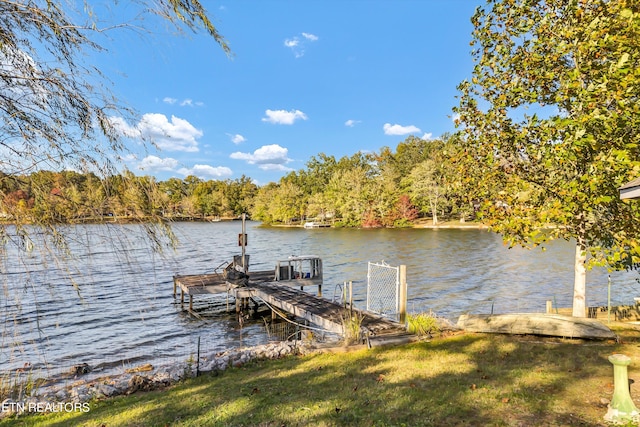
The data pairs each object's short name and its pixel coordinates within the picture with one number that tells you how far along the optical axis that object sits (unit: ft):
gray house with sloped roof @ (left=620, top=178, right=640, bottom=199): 16.34
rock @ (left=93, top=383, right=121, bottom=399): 26.44
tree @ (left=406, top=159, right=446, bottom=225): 232.32
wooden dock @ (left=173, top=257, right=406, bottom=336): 38.42
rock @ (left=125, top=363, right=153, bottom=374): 35.81
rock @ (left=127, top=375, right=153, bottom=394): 27.16
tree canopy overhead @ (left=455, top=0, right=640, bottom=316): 20.66
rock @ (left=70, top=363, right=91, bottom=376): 35.76
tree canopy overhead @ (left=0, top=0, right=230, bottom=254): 8.44
